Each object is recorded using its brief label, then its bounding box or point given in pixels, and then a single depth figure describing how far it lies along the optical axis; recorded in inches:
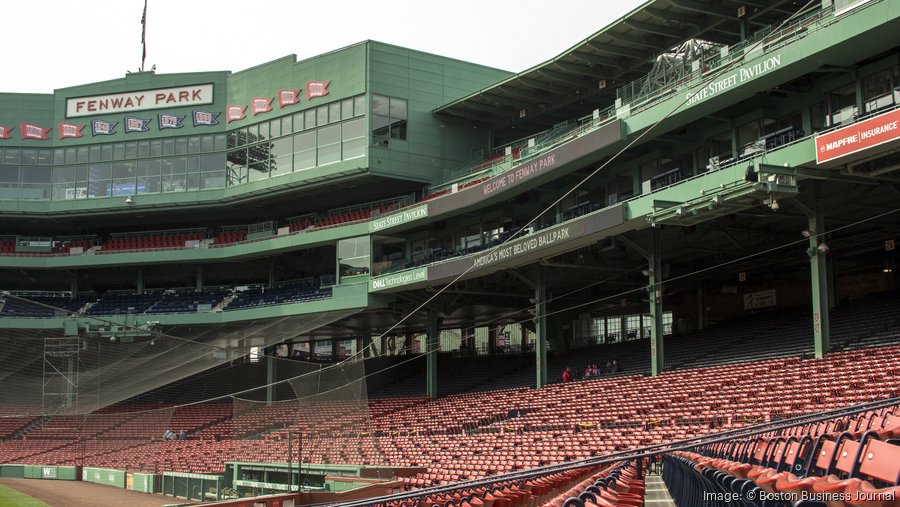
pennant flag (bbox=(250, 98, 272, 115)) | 1915.6
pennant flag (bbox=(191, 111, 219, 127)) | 1998.0
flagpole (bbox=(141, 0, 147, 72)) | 2240.4
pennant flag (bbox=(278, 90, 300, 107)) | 1866.4
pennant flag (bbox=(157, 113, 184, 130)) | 2030.0
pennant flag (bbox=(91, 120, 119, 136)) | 2078.0
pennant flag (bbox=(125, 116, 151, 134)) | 2058.3
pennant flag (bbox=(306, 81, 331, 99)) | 1819.6
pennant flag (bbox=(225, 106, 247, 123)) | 1959.9
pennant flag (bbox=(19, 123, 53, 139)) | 2102.6
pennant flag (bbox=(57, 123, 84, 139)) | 2102.6
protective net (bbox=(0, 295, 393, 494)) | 1065.5
